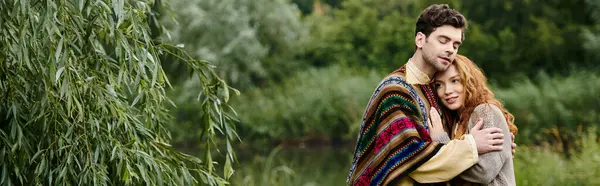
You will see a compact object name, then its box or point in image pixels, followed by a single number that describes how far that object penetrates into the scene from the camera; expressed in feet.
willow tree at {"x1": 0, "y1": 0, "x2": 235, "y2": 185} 13.21
